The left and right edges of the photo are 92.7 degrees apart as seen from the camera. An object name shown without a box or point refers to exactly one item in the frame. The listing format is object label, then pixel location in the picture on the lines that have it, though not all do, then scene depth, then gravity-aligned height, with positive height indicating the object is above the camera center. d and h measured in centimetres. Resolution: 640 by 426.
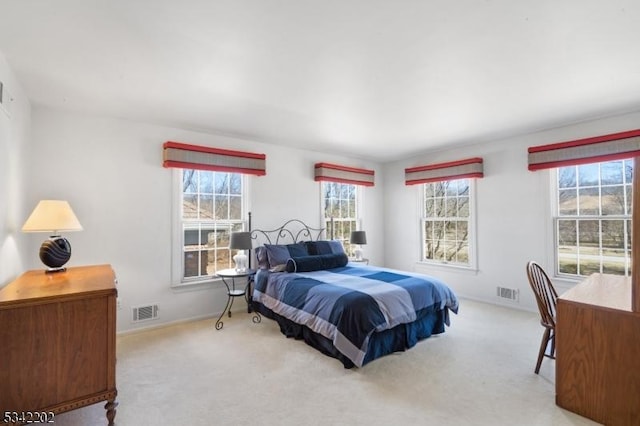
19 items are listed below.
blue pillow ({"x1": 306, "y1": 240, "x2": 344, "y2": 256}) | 434 -43
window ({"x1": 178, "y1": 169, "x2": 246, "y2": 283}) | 386 +0
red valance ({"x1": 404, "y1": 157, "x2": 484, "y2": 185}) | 450 +73
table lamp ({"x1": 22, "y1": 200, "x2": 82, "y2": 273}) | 231 -6
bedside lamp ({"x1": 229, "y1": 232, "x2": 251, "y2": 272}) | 365 -31
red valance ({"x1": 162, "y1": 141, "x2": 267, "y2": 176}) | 360 +75
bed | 256 -82
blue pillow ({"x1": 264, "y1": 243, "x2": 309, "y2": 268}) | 388 -46
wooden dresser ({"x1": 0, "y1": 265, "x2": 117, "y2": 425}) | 159 -72
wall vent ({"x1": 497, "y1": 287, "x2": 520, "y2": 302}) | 416 -106
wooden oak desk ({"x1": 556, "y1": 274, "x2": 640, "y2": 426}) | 179 -88
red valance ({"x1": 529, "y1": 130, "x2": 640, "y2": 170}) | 326 +76
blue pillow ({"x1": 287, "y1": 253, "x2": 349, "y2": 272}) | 372 -57
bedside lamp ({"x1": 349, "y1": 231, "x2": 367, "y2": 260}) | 492 -35
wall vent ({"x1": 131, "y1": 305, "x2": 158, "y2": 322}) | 341 -107
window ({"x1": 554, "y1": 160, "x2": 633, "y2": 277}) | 348 -2
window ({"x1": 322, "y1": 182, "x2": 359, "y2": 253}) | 520 +13
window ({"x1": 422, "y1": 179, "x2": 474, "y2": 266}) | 480 -8
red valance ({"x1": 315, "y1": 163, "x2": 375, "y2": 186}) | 493 +74
